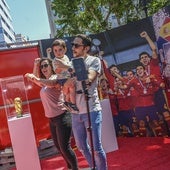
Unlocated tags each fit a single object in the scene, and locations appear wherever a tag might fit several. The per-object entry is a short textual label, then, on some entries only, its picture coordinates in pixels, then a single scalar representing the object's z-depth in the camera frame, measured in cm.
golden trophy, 478
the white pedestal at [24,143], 457
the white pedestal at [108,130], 564
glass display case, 483
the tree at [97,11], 1105
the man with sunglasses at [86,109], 301
